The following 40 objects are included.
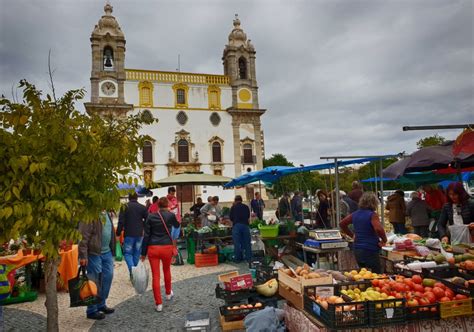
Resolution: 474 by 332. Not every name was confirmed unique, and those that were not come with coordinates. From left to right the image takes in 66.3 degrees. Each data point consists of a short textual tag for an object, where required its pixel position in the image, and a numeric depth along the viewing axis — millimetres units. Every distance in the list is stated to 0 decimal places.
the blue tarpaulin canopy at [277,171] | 8664
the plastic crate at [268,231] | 8523
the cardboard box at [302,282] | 4227
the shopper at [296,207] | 13180
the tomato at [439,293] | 3823
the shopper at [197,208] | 14616
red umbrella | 4734
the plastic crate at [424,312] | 3547
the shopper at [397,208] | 10336
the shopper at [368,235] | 5348
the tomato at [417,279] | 4258
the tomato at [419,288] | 3979
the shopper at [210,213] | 12125
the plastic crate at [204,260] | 9523
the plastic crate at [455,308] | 3584
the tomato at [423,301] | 3641
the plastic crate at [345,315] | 3344
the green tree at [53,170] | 2982
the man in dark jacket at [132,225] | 7129
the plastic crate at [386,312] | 3434
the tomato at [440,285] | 4023
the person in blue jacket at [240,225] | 9438
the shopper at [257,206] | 15262
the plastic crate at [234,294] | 5148
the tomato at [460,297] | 3704
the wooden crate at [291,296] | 4180
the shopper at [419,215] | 9445
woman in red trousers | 5804
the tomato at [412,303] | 3584
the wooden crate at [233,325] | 4773
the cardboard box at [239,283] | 5243
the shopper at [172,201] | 11148
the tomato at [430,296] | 3737
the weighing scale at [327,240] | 6375
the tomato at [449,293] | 3812
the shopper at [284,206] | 12816
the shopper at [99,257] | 5332
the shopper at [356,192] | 9172
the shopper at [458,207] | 6676
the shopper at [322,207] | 10008
